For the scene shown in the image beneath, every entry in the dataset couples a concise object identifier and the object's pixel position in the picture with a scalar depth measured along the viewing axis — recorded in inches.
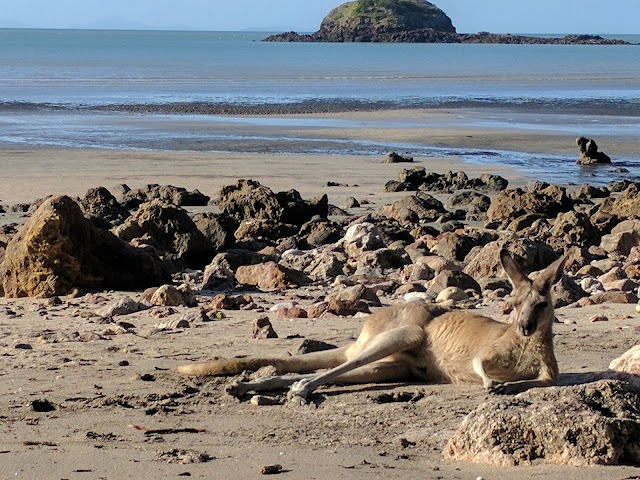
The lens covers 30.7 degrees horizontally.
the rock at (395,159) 956.6
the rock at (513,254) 437.1
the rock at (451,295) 379.9
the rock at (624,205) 625.6
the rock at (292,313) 354.3
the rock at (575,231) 549.6
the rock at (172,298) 378.9
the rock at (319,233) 556.4
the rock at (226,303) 368.5
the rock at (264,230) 586.4
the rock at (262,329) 317.4
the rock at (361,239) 509.7
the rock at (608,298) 371.9
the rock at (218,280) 421.9
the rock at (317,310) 353.4
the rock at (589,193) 743.7
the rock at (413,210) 628.1
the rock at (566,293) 377.4
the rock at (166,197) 685.9
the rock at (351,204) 698.2
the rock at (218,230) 535.8
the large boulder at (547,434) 196.5
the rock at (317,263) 461.7
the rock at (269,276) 426.6
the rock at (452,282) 403.2
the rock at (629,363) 249.1
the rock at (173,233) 504.1
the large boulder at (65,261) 411.8
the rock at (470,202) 692.1
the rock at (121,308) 361.2
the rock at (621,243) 516.1
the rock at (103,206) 641.0
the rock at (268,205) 631.2
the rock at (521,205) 643.5
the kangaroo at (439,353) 246.4
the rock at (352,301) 356.2
